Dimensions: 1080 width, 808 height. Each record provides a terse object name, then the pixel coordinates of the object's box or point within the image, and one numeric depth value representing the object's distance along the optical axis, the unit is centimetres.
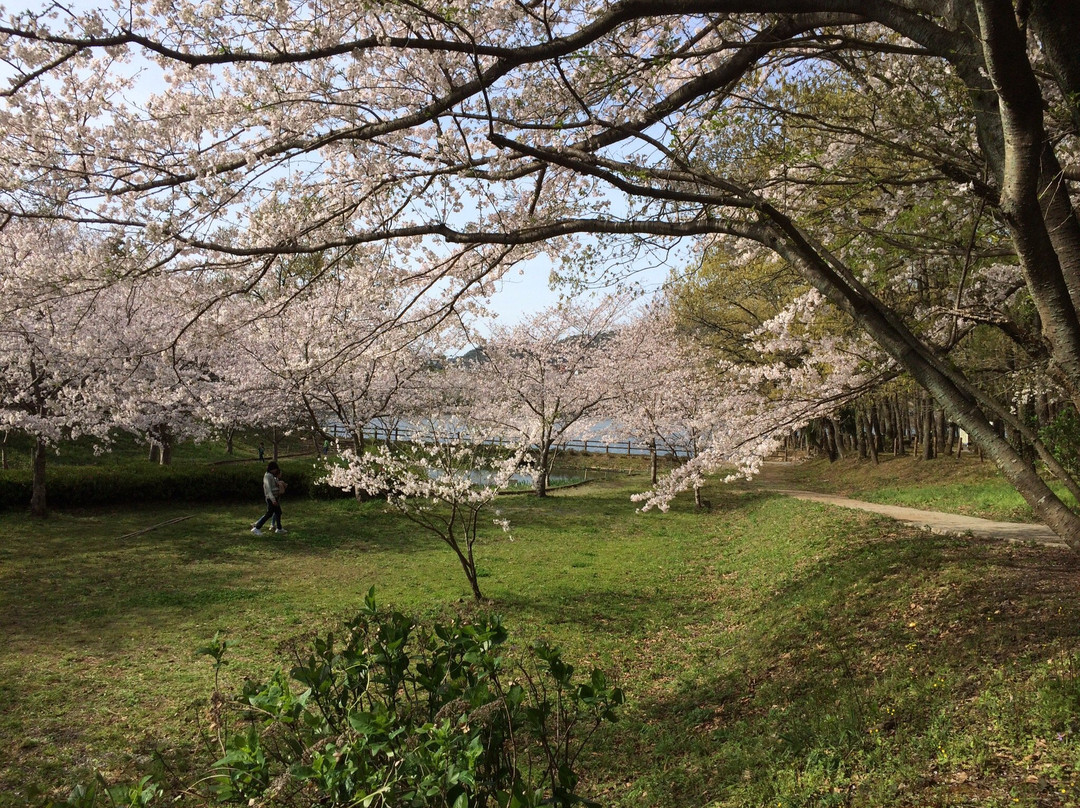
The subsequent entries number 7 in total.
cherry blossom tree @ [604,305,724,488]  1859
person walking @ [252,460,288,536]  1275
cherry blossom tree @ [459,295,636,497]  2056
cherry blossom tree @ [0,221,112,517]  1152
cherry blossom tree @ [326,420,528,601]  896
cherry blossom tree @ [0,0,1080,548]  329
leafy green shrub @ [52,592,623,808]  193
